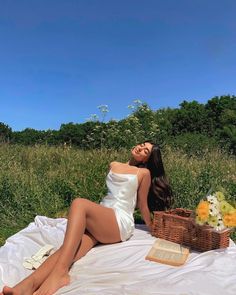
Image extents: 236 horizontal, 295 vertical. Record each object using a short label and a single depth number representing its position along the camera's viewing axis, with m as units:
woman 2.00
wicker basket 2.37
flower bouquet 2.25
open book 2.26
